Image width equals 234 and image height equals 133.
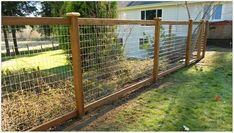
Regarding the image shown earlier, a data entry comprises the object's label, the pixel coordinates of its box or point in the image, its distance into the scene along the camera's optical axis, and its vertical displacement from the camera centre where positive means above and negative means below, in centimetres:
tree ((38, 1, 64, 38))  1508 +168
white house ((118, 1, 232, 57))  1378 +146
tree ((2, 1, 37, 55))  1324 +157
